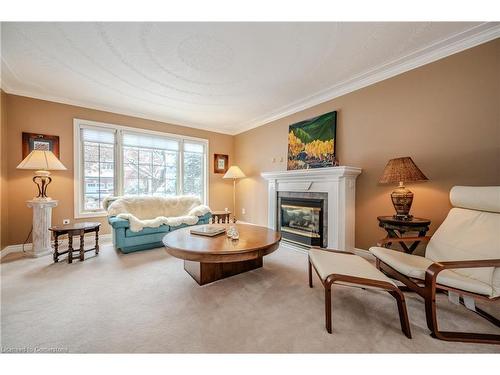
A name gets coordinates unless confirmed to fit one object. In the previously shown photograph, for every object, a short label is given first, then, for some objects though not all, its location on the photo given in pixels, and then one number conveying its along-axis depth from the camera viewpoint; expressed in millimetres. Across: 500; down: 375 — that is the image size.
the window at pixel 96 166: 3639
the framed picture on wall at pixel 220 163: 5242
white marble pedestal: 2881
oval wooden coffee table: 1812
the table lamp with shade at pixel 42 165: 2770
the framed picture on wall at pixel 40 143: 3145
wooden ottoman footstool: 1354
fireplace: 2840
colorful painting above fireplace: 3203
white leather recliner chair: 1318
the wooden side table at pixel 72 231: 2623
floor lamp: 4723
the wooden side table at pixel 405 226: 2070
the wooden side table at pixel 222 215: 4254
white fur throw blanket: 3170
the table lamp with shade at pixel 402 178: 2098
